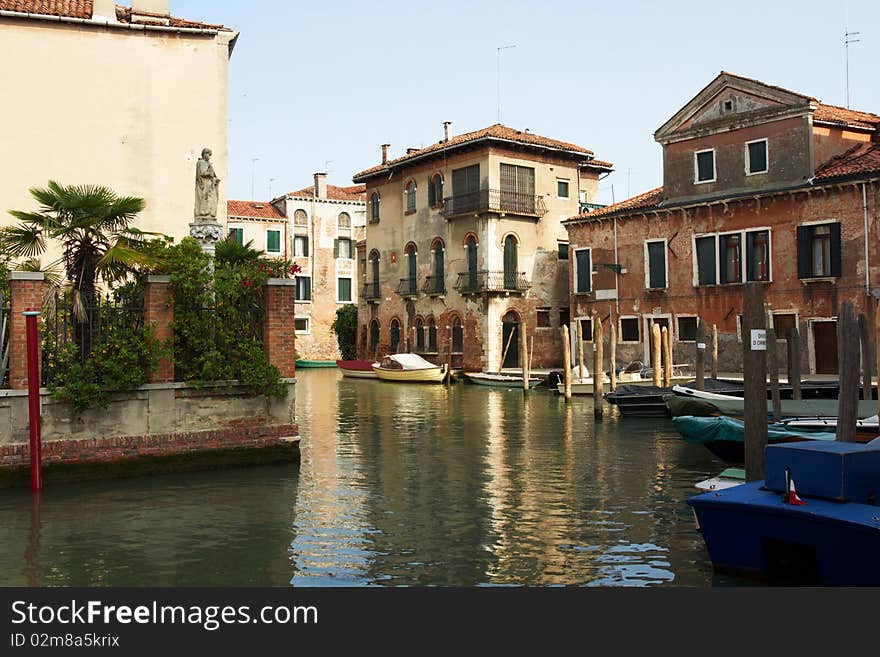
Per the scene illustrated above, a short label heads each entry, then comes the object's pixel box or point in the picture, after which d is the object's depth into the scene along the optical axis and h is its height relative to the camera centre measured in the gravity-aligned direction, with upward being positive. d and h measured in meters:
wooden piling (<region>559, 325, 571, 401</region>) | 23.22 -0.52
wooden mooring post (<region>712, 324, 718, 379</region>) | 22.06 -0.26
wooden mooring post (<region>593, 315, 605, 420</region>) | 18.83 -0.77
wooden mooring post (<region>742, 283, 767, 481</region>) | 8.55 -0.47
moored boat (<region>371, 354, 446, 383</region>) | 31.80 -0.83
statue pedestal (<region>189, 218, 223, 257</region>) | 12.20 +1.54
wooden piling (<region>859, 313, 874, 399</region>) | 15.02 -0.34
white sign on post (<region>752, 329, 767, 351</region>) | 8.63 +0.00
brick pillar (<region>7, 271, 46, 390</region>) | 10.40 +0.35
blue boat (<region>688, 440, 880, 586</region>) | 6.25 -1.26
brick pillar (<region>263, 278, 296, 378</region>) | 11.95 +0.31
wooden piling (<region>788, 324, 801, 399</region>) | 16.39 -0.45
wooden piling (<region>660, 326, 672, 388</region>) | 21.03 -0.59
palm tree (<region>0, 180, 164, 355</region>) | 10.91 +1.39
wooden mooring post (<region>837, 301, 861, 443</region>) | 8.96 -0.46
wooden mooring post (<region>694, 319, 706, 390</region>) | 18.45 -0.35
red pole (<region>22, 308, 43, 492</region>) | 10.20 -0.40
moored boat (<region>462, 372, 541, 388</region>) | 28.17 -1.10
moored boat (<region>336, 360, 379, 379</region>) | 35.41 -0.83
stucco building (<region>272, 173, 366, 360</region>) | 47.69 +4.85
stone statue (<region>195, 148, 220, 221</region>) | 12.30 +2.10
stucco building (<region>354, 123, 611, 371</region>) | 32.72 +3.73
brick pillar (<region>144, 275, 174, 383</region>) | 11.23 +0.44
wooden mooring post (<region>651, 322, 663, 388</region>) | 21.12 -0.22
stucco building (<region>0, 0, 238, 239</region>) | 16.20 +4.50
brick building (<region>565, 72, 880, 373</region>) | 23.88 +3.23
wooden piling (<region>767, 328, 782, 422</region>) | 14.19 -0.50
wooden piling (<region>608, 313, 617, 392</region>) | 21.01 -0.40
